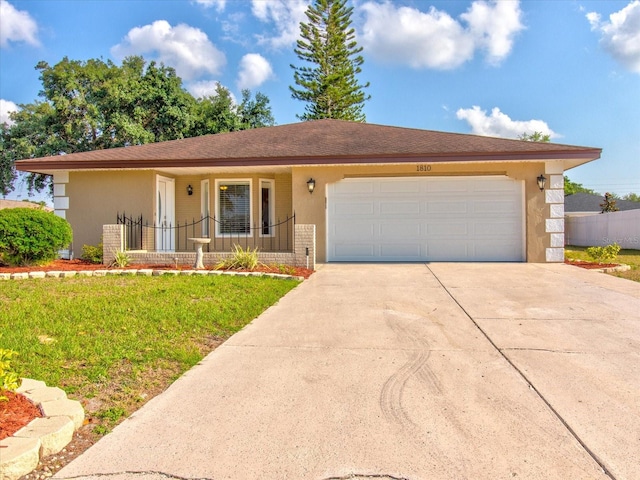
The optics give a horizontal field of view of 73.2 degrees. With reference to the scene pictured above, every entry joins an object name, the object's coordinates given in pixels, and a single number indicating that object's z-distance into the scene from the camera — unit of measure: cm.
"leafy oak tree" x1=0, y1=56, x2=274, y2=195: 2275
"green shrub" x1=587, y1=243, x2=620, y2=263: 1115
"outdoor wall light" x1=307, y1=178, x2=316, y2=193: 1153
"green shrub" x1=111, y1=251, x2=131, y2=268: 1012
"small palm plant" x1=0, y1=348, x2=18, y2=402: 249
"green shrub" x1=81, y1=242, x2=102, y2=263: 1094
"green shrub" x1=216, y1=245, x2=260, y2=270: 975
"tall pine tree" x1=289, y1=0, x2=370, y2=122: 2870
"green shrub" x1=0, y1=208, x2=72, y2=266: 924
